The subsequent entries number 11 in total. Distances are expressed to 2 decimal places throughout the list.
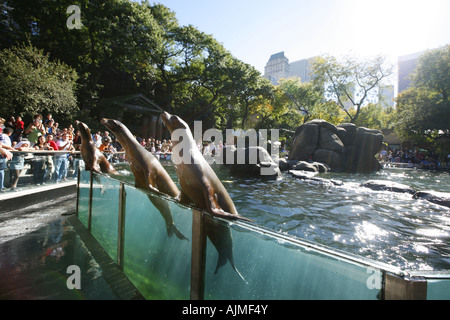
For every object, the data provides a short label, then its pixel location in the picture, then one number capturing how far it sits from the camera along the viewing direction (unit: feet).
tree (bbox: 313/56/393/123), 97.89
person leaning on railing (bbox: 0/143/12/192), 14.96
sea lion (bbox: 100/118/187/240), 11.18
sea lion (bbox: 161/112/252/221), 8.37
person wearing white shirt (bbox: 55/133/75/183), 20.49
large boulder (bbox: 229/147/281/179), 42.22
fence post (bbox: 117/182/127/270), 9.18
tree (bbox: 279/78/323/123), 121.35
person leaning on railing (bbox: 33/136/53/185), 17.95
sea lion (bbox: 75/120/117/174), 16.17
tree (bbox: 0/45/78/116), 40.52
